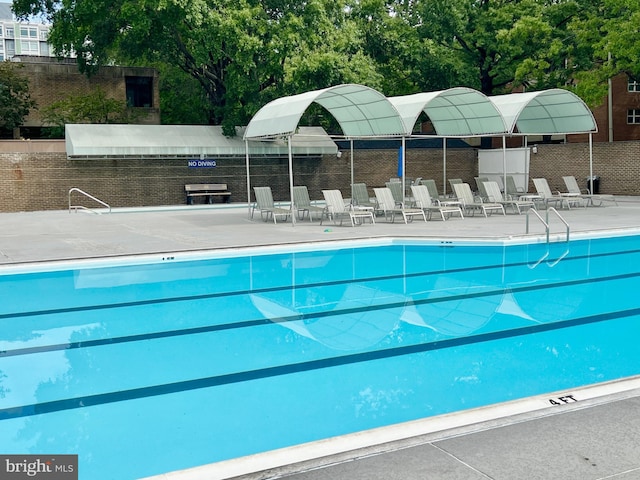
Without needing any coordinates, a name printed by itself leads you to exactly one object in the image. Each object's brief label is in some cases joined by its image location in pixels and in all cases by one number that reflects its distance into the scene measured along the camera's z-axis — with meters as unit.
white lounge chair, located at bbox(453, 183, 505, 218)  21.42
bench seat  28.62
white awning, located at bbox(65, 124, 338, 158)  26.36
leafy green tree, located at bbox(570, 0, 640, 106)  26.19
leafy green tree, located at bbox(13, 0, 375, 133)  25.81
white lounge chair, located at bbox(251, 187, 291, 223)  20.52
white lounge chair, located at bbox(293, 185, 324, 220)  20.09
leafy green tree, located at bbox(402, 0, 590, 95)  30.02
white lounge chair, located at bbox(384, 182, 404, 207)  22.94
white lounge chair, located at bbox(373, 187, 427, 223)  20.08
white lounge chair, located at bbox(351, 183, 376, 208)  21.84
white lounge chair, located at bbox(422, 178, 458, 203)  23.24
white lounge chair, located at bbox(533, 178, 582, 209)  23.75
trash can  29.45
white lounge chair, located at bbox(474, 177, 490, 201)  24.25
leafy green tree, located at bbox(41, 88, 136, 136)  32.03
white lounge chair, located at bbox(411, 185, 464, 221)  20.47
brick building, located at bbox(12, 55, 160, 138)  35.28
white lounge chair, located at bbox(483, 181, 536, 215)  22.34
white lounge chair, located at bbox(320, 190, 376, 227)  19.12
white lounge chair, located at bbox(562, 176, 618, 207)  24.52
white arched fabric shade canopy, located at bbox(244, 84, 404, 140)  19.19
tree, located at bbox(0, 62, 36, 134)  30.89
